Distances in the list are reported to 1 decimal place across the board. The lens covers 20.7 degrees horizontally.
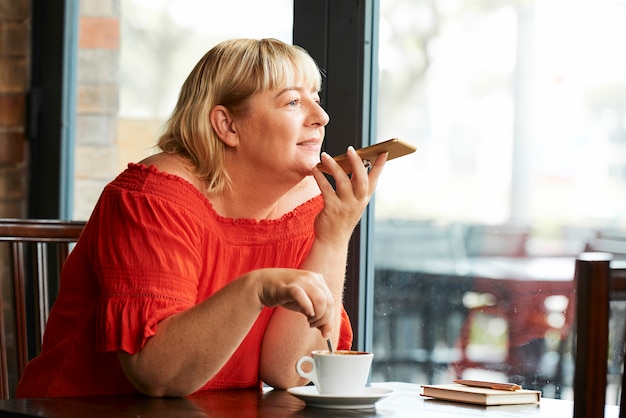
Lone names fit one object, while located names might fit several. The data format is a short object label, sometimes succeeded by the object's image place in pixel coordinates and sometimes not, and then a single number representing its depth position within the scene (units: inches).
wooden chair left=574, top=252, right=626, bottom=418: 79.3
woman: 98.6
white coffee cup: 95.9
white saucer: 94.8
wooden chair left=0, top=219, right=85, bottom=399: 120.9
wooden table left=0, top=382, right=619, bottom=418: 91.7
